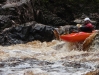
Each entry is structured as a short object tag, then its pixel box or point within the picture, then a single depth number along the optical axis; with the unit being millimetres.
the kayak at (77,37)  11695
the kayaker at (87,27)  12140
